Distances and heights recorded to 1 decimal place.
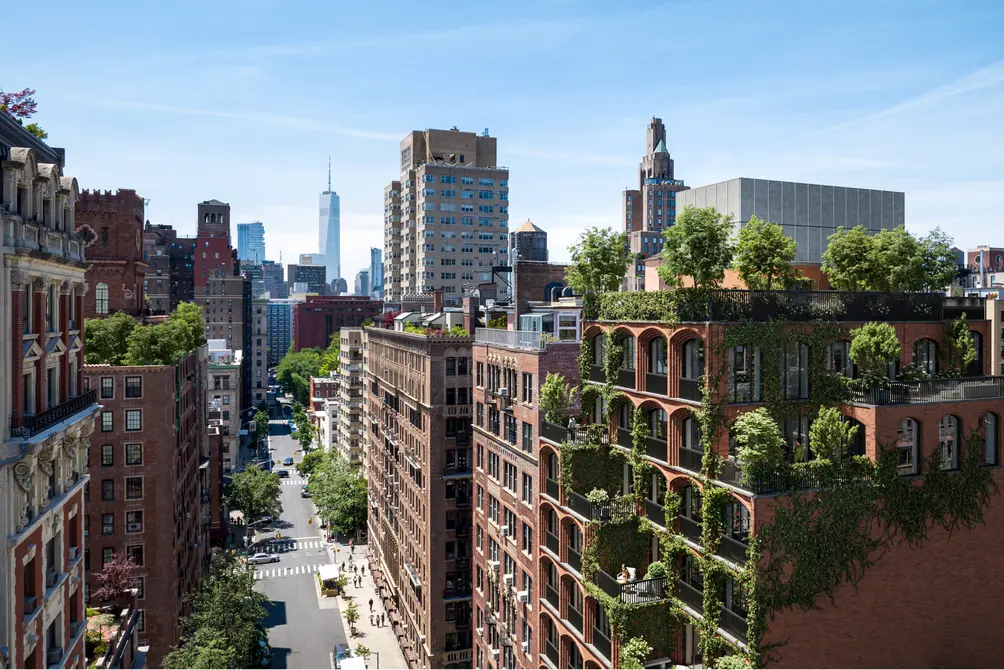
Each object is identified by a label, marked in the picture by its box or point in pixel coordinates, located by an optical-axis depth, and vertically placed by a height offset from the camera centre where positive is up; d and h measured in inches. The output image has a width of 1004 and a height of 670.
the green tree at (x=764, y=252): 1418.6 +134.4
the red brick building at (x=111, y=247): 2559.1 +267.9
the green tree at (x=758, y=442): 1168.8 -204.9
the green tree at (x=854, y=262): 1547.7 +126.1
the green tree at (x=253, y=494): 4623.5 -1148.9
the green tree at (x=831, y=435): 1254.9 -207.9
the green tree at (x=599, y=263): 1675.7 +133.8
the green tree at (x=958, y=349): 1459.2 -62.9
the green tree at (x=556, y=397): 1683.1 -186.3
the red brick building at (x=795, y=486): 1240.8 -297.5
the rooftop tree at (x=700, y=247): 1338.6 +137.5
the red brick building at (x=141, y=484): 2265.0 -536.2
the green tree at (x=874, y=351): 1300.4 -59.5
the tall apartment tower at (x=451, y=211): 6131.9 +964.7
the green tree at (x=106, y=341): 2293.3 -66.7
